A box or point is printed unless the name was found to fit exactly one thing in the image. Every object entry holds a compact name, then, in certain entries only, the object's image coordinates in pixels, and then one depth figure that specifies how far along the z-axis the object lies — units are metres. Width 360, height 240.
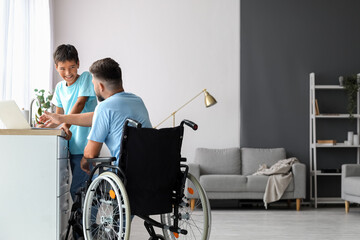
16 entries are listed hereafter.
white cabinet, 3.00
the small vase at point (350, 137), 7.05
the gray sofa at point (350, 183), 6.12
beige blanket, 6.52
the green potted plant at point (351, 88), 7.05
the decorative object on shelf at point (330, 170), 7.09
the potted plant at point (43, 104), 4.27
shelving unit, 7.04
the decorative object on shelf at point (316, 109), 7.13
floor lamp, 6.87
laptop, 3.04
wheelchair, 2.82
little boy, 3.63
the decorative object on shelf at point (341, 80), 7.12
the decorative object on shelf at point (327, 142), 7.04
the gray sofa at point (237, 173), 6.52
